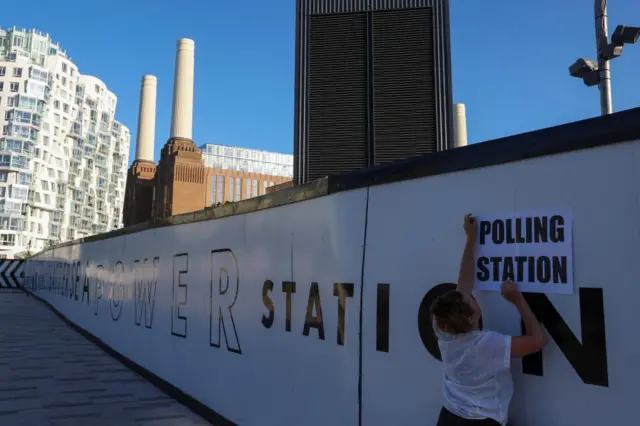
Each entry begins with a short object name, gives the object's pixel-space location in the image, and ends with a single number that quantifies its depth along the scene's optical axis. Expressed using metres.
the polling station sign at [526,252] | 2.46
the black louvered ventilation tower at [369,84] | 8.30
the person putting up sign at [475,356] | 2.37
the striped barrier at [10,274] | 33.34
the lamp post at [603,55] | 10.31
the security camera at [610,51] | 10.37
